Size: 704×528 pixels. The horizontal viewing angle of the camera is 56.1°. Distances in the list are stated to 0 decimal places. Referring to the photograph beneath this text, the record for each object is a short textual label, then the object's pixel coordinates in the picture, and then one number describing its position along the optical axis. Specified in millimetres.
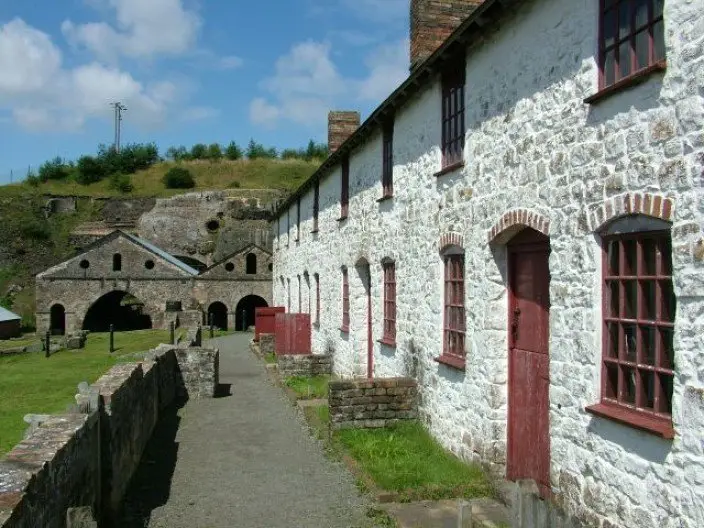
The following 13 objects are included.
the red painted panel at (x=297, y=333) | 19969
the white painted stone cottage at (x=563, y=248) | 4805
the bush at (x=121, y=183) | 67312
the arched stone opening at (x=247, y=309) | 40412
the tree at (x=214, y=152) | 76375
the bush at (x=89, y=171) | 70625
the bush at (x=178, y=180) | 67188
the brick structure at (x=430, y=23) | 12703
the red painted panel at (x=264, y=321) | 27156
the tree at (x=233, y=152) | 76188
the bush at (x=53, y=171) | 72250
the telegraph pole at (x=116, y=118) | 84144
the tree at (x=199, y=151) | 77312
